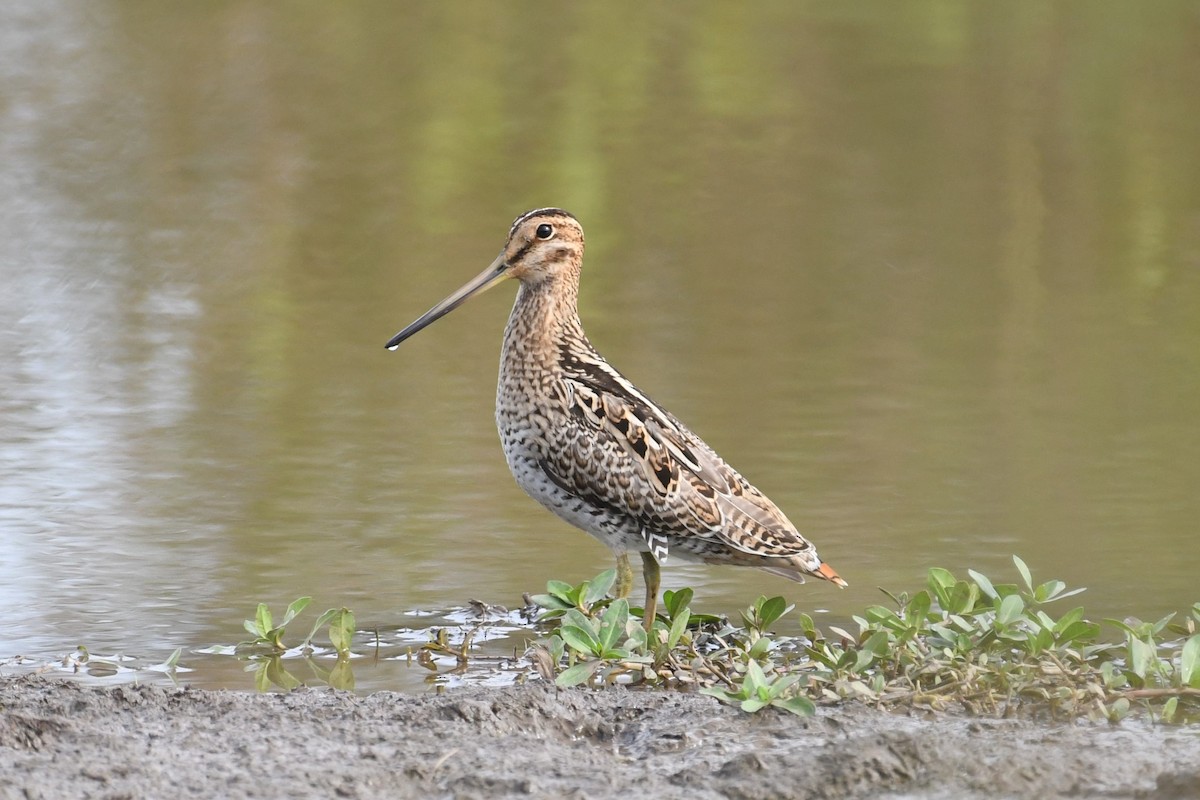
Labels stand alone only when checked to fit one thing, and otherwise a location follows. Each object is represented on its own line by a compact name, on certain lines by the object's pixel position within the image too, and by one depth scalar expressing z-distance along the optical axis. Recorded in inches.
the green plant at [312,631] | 423.6
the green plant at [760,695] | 366.0
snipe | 445.4
